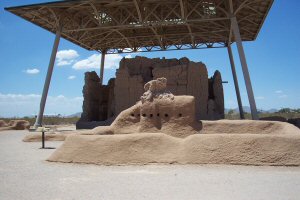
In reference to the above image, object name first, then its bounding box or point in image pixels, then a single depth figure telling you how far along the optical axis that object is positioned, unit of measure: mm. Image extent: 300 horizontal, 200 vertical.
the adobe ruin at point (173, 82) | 19797
